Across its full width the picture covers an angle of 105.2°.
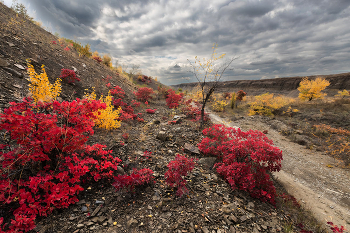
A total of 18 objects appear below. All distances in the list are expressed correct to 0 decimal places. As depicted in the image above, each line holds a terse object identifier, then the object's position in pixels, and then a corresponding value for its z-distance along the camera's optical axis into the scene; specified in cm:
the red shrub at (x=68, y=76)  838
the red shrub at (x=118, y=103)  1013
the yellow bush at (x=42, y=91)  463
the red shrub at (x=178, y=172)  369
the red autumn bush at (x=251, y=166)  432
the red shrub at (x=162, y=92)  1965
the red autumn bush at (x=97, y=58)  1589
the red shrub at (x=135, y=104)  1235
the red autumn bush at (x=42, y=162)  245
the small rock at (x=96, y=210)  294
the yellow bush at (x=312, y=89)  1667
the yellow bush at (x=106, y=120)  618
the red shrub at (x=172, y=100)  1493
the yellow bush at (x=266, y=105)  1640
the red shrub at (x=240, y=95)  2277
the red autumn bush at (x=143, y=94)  1408
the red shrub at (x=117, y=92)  1126
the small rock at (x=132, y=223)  287
